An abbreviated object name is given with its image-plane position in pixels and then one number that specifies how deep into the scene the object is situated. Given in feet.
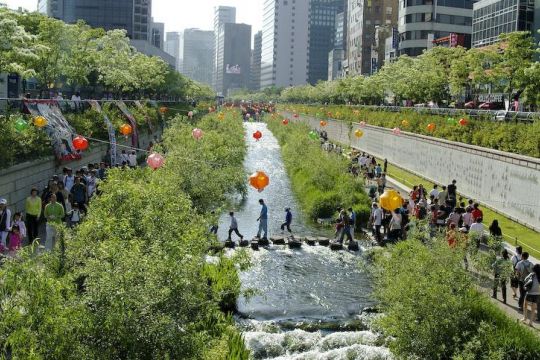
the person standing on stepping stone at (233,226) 92.68
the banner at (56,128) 99.14
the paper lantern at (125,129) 119.25
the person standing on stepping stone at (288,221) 101.45
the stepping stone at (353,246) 91.25
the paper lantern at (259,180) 72.43
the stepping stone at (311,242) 95.09
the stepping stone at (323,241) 94.63
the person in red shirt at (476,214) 81.39
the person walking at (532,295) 54.76
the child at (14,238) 60.54
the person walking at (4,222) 61.98
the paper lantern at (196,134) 119.34
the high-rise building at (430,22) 327.47
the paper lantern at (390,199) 70.23
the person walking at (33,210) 70.49
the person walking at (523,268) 59.72
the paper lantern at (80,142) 90.66
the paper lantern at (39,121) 91.76
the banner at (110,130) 127.13
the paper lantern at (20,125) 83.87
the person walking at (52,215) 66.64
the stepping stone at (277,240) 94.48
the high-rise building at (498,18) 201.98
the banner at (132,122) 162.71
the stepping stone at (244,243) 91.33
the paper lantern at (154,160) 83.66
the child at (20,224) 63.10
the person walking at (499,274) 59.11
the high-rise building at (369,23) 452.76
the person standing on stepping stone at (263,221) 93.40
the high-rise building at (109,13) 461.78
